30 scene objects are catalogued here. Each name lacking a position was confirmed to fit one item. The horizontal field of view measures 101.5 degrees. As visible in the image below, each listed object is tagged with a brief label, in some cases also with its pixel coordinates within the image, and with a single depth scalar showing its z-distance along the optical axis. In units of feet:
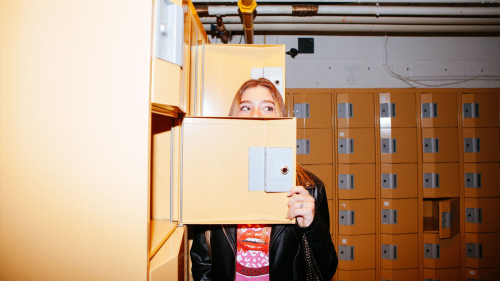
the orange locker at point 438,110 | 8.02
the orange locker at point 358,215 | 7.94
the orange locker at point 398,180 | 7.93
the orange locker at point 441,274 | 8.04
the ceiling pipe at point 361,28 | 7.47
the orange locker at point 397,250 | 7.93
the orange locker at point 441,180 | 7.98
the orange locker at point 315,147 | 8.02
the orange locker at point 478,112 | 8.07
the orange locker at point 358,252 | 7.91
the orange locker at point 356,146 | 7.97
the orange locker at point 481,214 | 8.11
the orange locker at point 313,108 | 8.10
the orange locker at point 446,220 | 7.92
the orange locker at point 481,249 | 8.14
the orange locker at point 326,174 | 7.97
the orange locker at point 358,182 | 7.93
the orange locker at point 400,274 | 7.93
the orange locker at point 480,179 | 8.09
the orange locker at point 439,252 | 8.04
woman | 2.91
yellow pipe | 5.32
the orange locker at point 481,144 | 8.07
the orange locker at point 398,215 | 7.93
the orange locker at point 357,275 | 7.87
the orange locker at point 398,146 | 7.98
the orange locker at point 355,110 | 8.03
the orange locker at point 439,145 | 8.01
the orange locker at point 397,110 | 8.02
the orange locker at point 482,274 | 8.12
